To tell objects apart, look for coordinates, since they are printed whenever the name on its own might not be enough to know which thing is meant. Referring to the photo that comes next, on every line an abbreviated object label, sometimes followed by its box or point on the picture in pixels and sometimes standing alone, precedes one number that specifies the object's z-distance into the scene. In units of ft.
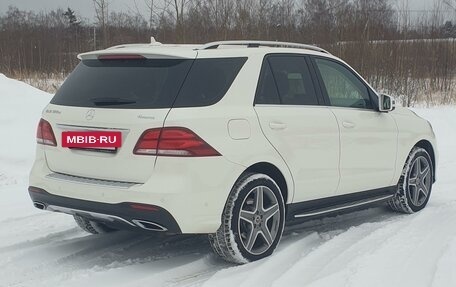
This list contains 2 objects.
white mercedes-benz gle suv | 12.92
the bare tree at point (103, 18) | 72.95
